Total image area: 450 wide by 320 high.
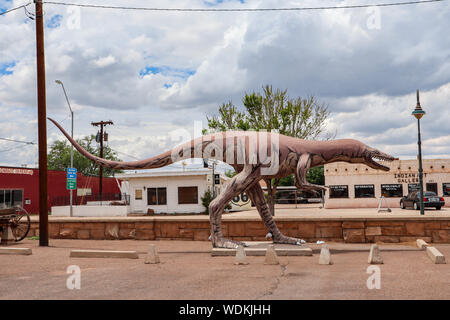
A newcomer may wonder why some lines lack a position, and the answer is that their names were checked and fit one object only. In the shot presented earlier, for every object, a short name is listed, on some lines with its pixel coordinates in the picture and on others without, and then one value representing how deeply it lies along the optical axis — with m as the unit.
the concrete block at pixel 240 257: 8.35
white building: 31.45
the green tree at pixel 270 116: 29.55
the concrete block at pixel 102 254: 9.26
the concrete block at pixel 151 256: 8.59
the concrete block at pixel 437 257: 8.16
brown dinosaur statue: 10.06
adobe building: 34.62
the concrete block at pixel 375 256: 8.25
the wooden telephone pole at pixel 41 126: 12.47
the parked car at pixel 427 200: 28.72
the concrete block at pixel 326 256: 8.25
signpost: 21.94
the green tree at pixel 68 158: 62.59
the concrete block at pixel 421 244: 10.34
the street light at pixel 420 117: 20.23
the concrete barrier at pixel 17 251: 10.27
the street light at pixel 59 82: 23.45
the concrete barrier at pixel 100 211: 29.50
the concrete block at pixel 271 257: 8.30
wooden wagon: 12.38
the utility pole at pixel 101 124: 36.38
